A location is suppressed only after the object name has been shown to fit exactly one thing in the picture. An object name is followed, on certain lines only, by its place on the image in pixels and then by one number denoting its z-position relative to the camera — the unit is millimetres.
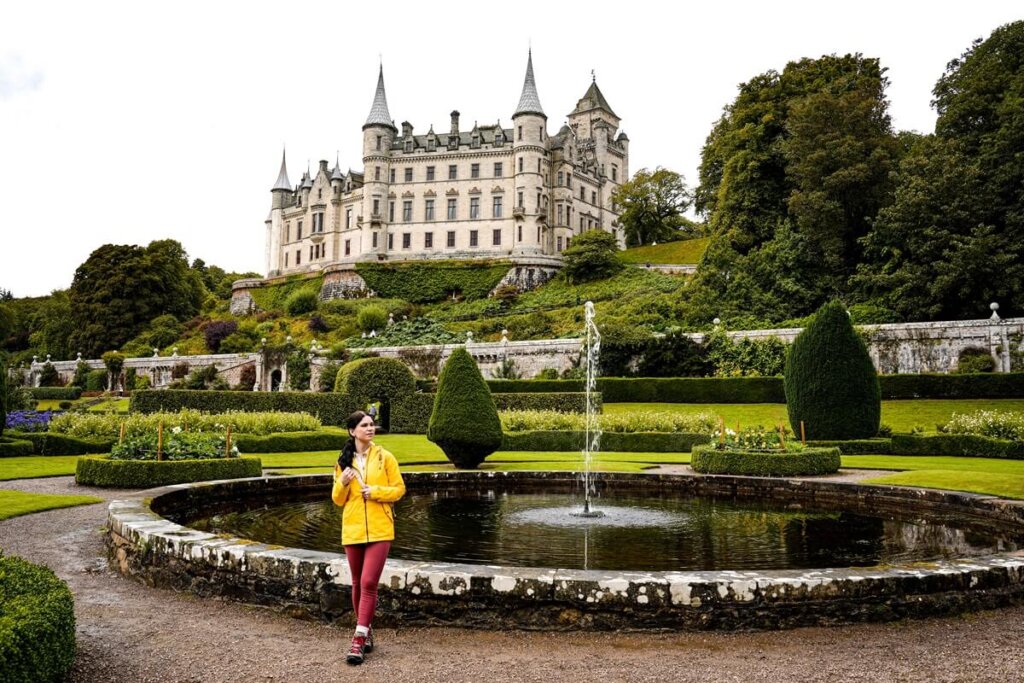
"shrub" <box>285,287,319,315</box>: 61750
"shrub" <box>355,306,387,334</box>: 53281
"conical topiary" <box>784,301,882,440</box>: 17969
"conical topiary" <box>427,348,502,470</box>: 14945
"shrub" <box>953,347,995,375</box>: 28016
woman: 4367
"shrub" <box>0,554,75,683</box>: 3256
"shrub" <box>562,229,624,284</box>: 57562
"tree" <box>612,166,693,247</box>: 73312
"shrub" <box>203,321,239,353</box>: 55888
